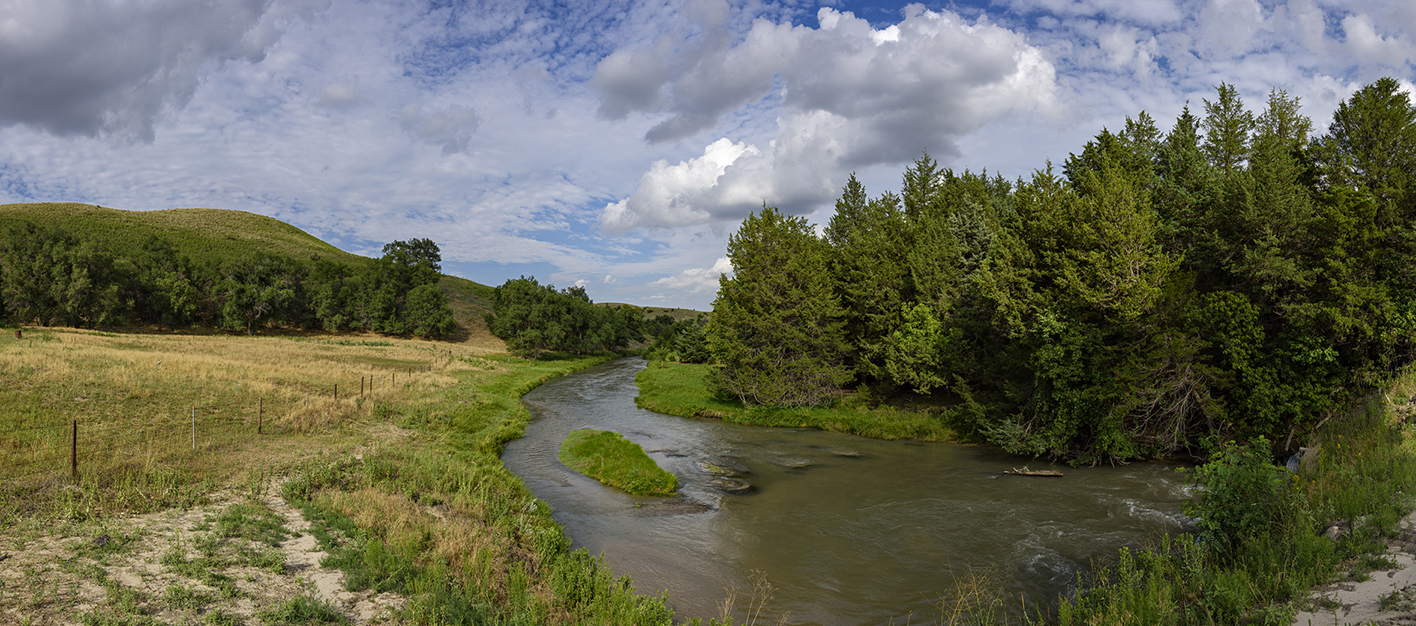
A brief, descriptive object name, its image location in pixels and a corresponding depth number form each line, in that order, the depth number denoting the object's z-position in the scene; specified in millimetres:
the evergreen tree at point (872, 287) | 38469
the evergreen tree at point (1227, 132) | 39500
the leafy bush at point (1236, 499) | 11305
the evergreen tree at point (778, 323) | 38656
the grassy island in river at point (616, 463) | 22234
